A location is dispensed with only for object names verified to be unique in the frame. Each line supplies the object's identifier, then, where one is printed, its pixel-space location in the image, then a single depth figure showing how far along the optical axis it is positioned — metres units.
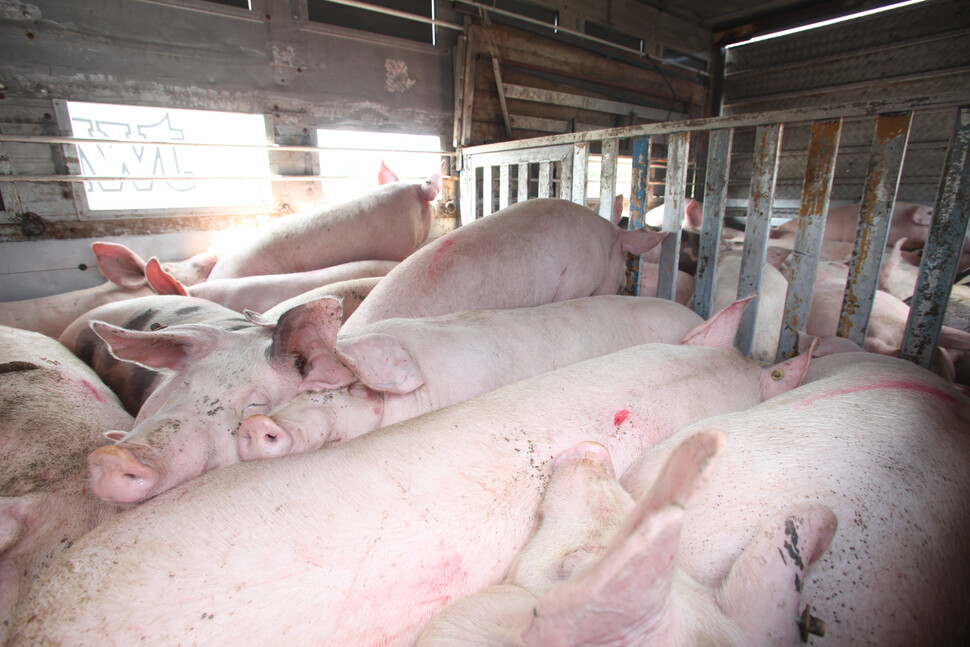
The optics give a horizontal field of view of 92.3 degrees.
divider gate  1.87
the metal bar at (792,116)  1.78
